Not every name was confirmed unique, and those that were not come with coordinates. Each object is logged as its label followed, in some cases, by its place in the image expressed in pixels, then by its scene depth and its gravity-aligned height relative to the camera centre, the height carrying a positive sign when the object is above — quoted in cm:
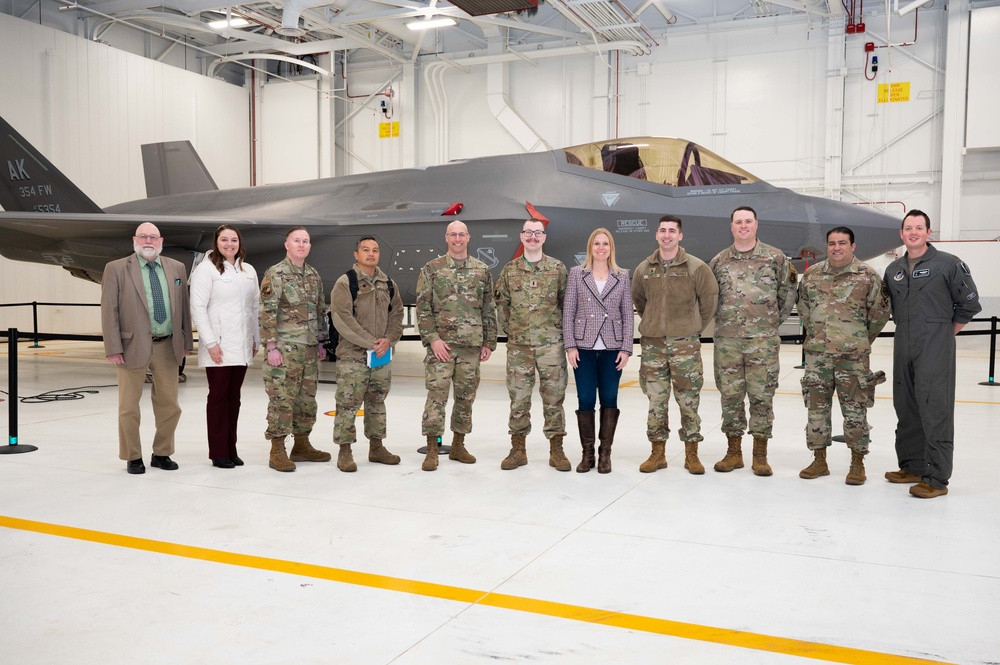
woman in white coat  544 -33
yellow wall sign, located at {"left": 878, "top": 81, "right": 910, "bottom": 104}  1728 +453
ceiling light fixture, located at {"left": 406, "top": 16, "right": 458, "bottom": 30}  1689 +588
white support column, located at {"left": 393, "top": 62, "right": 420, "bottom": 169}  2177 +495
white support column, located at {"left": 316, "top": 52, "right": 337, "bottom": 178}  2261 +469
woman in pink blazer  535 -31
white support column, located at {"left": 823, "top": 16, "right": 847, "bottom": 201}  1744 +423
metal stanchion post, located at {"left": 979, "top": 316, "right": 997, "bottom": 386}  952 -71
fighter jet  877 +89
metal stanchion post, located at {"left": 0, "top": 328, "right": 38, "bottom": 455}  605 -101
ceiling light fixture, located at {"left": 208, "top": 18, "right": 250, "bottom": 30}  1858 +650
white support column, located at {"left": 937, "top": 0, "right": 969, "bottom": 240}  1650 +379
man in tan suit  527 -34
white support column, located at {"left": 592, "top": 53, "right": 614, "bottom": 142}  1964 +491
